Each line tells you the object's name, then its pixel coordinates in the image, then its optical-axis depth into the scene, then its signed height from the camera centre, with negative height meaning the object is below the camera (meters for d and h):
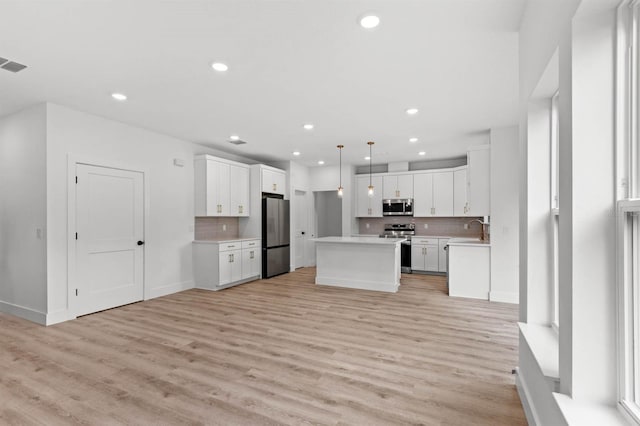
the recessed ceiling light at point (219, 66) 2.92 +1.37
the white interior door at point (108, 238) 4.29 -0.35
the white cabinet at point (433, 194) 7.23 +0.43
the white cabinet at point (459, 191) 7.01 +0.48
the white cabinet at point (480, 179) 5.18 +0.55
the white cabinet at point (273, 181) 7.08 +0.75
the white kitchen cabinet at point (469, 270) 5.08 -0.93
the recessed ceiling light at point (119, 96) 3.65 +1.37
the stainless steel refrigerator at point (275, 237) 6.93 -0.53
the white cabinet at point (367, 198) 8.00 +0.37
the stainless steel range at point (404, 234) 7.45 -0.52
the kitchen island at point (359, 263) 5.55 -0.92
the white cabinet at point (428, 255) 7.09 -0.95
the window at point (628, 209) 1.13 +0.01
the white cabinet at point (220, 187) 5.92 +0.52
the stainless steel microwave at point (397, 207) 7.66 +0.14
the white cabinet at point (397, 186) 7.66 +0.65
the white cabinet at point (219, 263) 5.76 -0.94
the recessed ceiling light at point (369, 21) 2.22 +1.37
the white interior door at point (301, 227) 8.30 -0.38
